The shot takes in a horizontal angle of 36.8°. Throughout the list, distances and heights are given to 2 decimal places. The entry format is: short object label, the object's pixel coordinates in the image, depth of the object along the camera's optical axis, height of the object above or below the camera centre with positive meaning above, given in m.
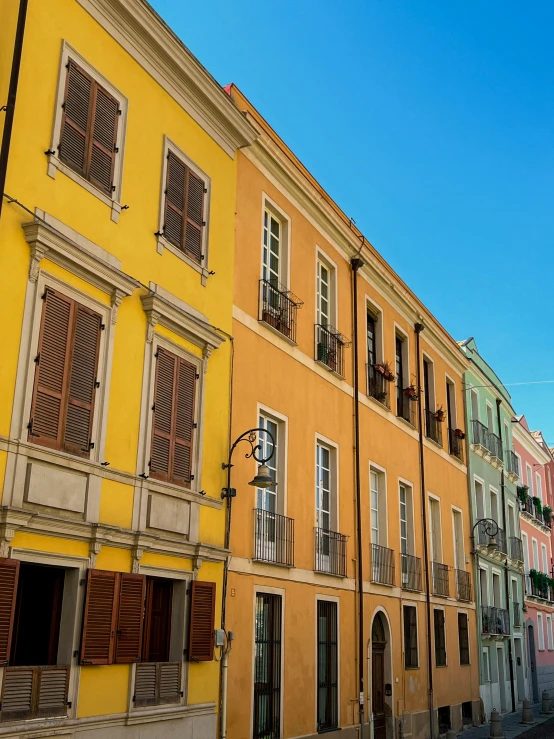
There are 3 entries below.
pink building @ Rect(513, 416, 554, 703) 35.47 +3.70
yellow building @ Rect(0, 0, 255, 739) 9.50 +3.17
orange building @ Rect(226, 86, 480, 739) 14.10 +2.97
